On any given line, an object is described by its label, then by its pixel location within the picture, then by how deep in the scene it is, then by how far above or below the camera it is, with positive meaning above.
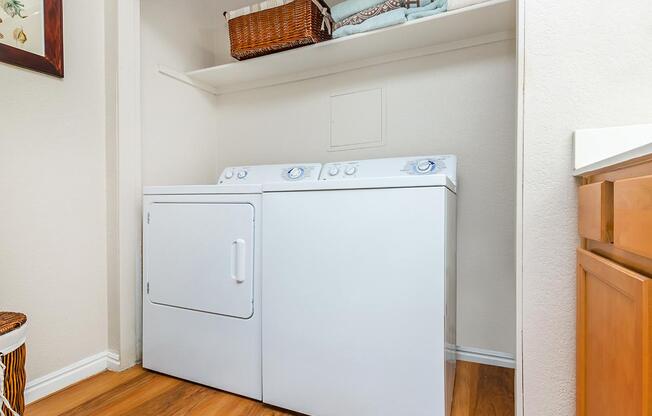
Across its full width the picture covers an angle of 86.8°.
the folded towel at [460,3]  1.50 +0.88
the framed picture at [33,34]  1.38 +0.71
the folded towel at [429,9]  1.55 +0.89
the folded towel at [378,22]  1.58 +0.86
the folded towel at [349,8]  1.66 +0.97
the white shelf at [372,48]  1.55 +0.81
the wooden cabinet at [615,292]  0.56 -0.18
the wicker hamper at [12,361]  1.06 -0.50
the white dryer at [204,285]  1.47 -0.37
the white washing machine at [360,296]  1.14 -0.34
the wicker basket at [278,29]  1.68 +0.89
